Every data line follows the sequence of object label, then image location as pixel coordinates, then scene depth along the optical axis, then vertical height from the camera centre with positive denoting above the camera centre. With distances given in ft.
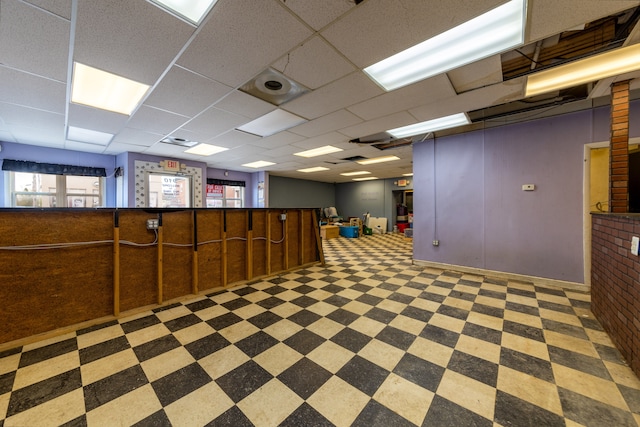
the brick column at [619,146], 8.76 +2.63
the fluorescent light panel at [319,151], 18.84 +5.43
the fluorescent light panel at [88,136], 14.08 +5.18
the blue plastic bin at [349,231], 31.09 -2.65
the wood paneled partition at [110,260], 6.74 -1.85
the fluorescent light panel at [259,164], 24.52 +5.55
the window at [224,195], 29.78 +2.33
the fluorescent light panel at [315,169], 28.12 +5.59
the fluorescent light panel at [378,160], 22.55 +5.47
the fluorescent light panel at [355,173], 31.50 +5.67
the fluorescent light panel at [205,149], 17.88 +5.32
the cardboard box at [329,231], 30.25 -2.66
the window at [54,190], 17.60 +1.97
